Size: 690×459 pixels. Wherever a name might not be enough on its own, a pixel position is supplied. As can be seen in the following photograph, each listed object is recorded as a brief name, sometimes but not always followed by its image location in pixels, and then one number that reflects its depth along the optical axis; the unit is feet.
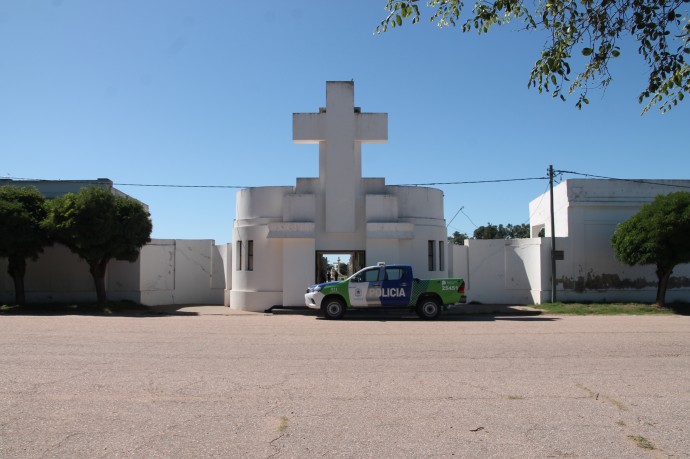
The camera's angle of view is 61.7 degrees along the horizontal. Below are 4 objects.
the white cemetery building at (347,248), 83.66
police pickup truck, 69.10
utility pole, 88.63
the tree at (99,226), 78.02
